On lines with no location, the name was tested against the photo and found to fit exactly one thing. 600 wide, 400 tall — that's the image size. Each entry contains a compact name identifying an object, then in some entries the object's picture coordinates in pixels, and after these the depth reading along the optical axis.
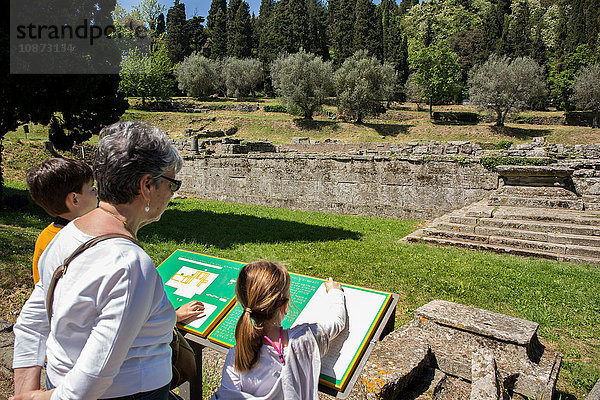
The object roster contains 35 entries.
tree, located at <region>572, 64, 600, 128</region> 37.41
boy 2.57
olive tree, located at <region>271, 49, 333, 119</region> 35.00
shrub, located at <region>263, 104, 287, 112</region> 41.94
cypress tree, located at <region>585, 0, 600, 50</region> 47.91
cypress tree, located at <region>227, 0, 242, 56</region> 58.78
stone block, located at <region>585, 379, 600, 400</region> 2.67
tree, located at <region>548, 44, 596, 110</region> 42.44
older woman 1.48
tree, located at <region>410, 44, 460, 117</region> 42.19
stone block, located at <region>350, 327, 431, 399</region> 2.42
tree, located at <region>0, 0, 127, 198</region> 9.10
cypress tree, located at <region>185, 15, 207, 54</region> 63.72
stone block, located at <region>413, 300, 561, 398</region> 3.09
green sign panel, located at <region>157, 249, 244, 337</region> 2.83
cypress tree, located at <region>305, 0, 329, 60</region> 57.66
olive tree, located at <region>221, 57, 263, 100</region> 48.84
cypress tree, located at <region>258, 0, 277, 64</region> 54.06
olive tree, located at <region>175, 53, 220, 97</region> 47.06
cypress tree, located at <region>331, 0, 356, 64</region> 54.33
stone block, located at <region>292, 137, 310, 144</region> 26.61
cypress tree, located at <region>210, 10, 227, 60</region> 57.81
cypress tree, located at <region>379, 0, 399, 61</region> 53.62
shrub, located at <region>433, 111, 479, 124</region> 38.97
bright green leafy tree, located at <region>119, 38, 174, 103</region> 40.47
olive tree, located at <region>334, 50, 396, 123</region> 33.84
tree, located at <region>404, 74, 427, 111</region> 45.56
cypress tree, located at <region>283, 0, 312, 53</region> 52.88
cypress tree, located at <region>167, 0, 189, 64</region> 58.25
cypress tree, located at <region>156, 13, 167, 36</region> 67.50
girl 2.06
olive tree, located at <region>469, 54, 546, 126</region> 33.88
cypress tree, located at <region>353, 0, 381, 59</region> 50.41
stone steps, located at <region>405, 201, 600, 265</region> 7.70
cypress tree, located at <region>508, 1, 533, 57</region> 49.03
